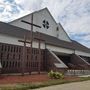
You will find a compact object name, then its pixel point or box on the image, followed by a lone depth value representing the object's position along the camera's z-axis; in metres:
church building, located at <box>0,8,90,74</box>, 9.99
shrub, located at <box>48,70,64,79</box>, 7.81
